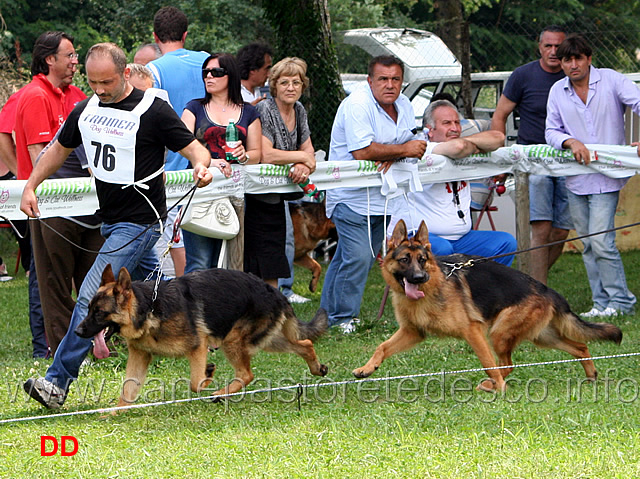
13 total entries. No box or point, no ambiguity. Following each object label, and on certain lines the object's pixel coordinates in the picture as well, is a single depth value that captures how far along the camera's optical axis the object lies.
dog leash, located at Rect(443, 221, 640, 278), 12.28
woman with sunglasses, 14.09
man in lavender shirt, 16.37
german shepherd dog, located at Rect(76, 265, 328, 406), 10.09
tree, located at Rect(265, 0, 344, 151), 23.95
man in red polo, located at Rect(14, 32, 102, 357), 13.72
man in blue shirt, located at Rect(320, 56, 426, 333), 15.46
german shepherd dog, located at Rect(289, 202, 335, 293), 19.94
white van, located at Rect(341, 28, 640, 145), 32.34
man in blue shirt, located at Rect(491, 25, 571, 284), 17.31
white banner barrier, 13.12
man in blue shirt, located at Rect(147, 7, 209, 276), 15.20
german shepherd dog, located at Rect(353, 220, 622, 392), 11.75
